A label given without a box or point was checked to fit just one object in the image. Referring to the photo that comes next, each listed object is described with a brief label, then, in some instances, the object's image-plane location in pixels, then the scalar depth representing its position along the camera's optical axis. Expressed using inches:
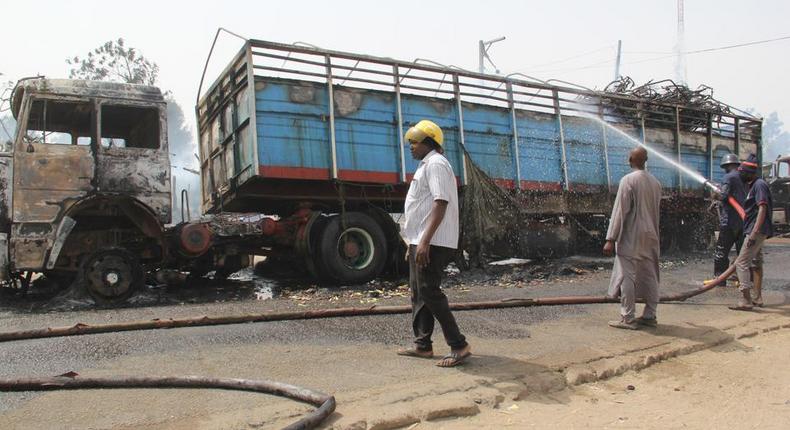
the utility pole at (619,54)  1409.8
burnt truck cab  259.6
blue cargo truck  311.9
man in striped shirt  148.5
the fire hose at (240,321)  122.8
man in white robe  209.0
